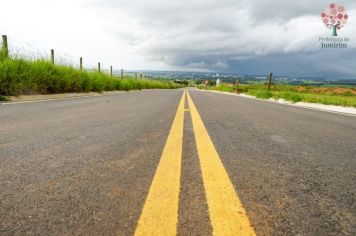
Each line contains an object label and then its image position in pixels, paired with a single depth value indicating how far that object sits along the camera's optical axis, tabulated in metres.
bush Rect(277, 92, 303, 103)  14.47
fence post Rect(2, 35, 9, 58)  10.98
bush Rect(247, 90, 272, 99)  18.58
